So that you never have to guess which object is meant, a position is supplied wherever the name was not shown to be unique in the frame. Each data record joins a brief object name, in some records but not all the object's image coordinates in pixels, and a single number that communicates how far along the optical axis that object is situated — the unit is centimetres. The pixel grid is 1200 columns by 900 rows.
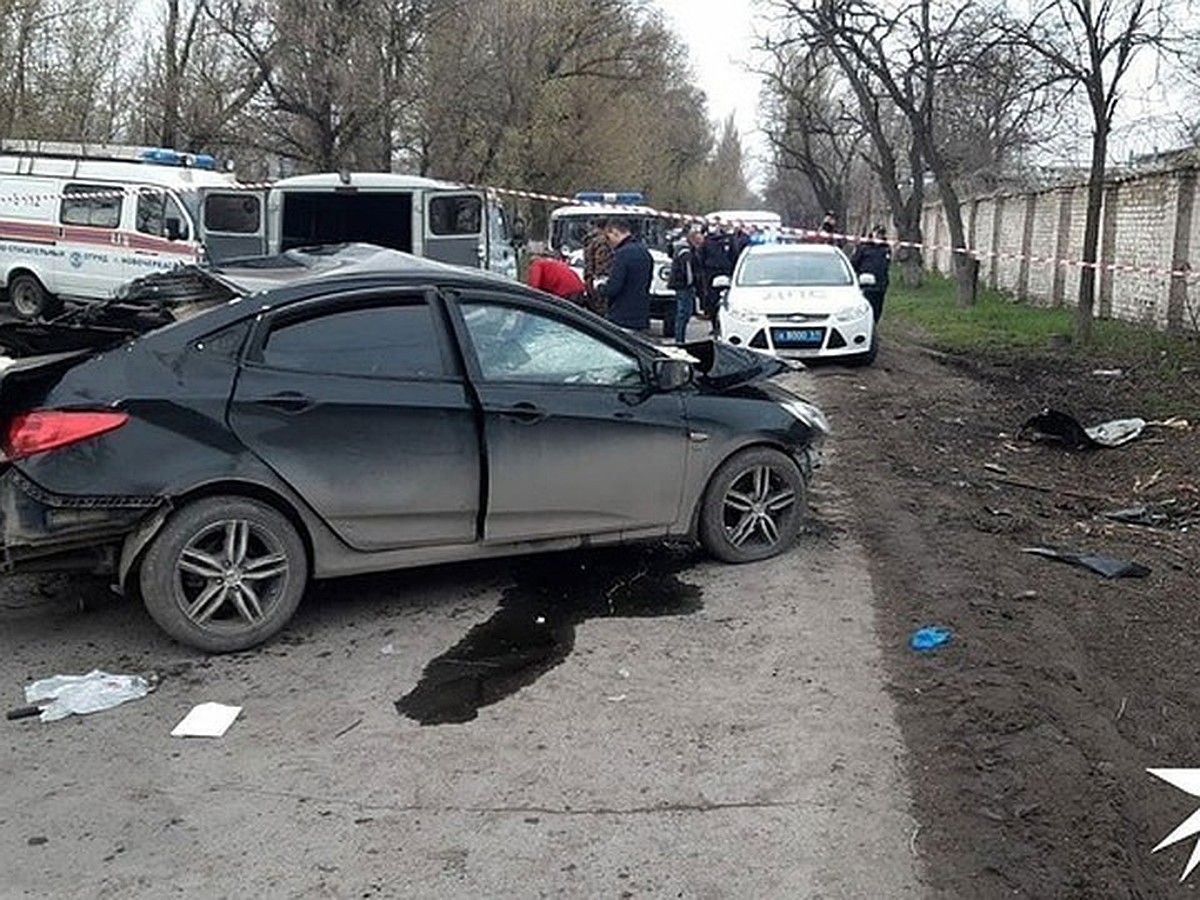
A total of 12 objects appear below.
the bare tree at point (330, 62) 2902
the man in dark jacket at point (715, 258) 1980
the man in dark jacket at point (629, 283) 1155
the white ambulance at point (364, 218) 1584
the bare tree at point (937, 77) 1800
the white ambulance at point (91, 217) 1919
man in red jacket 1114
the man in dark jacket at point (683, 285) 1709
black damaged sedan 514
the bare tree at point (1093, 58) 1603
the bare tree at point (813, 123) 3497
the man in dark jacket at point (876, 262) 1814
